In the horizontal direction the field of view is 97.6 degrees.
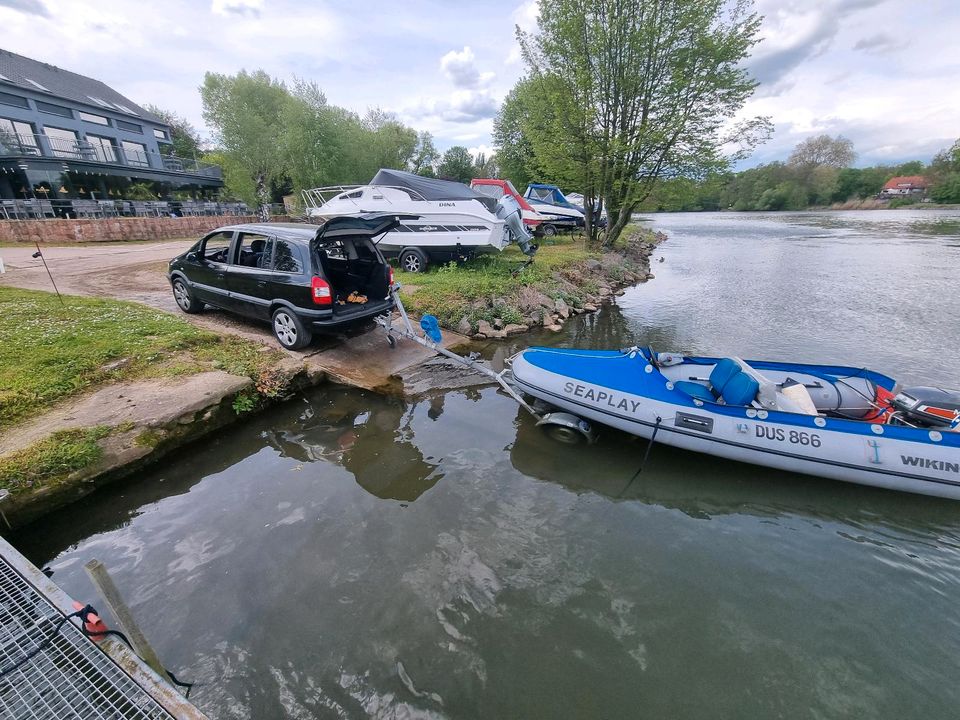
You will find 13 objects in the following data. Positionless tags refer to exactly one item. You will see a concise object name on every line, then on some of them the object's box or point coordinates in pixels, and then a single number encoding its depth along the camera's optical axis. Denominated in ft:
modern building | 75.41
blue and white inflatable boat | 14.24
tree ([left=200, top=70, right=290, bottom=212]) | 103.35
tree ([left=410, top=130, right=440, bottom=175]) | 164.76
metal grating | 6.65
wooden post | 6.78
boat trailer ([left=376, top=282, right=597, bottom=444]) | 17.99
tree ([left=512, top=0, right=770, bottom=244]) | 51.21
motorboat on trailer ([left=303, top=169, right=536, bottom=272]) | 37.76
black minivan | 20.76
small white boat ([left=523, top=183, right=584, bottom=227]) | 71.51
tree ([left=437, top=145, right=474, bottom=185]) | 159.08
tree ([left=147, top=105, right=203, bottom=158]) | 161.89
